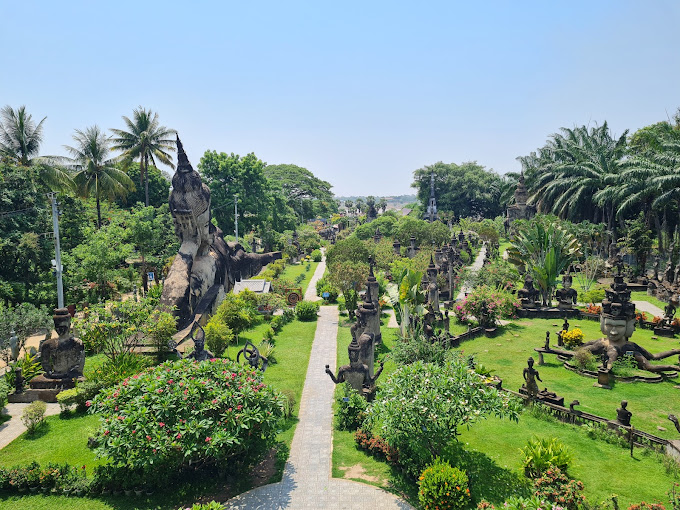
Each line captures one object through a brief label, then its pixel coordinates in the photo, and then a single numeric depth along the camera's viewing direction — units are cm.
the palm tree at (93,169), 3644
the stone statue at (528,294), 2831
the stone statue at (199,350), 1638
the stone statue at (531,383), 1498
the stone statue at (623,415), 1255
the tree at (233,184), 4878
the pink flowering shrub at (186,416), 1009
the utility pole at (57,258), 1803
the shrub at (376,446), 1202
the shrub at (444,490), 980
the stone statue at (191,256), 2256
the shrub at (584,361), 1791
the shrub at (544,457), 1083
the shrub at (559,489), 959
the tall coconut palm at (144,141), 4269
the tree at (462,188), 7750
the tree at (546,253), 2727
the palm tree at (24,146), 2989
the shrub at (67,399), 1519
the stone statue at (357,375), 1519
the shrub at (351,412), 1398
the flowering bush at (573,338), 2036
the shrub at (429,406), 1037
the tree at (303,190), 9038
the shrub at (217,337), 2030
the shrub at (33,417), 1399
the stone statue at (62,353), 1655
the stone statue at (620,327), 1731
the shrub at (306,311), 2836
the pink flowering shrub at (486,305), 2362
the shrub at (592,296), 2831
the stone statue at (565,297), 2684
